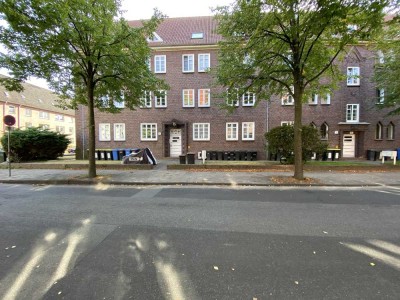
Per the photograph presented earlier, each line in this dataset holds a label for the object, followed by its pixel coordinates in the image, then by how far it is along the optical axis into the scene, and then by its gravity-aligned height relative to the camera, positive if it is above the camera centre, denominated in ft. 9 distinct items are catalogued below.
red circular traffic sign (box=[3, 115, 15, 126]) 34.94 +3.72
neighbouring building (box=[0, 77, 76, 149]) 110.52 +19.51
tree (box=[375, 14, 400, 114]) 36.17 +15.79
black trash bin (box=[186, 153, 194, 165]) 44.34 -3.01
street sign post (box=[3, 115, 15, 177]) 34.94 +3.70
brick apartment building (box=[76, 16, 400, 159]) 61.62 +7.56
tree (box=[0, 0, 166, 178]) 23.77 +12.16
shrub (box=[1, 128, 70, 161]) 48.16 -0.23
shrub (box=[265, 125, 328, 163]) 43.11 +0.50
